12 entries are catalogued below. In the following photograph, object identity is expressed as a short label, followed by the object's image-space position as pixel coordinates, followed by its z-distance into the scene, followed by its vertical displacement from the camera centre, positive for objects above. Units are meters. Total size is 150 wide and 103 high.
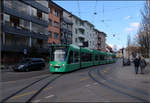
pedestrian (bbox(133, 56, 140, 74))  10.49 -0.63
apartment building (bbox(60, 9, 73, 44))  31.84 +8.41
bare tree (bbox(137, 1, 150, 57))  16.32 +3.93
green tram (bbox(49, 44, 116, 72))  10.54 -0.22
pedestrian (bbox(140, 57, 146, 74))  10.71 -0.74
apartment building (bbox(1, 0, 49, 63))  18.51 +5.27
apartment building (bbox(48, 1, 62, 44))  28.61 +8.84
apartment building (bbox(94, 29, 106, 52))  54.50 +7.93
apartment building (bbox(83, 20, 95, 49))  44.00 +9.23
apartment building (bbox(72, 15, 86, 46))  37.23 +8.38
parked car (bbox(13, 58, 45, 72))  13.96 -1.16
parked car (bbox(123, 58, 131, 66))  21.23 -1.08
